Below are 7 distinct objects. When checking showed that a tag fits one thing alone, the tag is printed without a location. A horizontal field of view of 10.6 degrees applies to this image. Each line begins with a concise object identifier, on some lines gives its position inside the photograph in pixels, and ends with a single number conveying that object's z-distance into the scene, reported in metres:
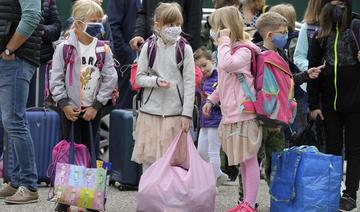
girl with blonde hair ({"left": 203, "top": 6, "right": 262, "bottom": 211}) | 14.98
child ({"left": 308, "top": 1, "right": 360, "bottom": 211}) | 16.06
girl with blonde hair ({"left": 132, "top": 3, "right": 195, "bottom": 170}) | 15.20
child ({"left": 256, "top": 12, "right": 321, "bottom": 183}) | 15.54
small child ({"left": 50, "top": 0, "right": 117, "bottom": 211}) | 15.49
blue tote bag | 14.94
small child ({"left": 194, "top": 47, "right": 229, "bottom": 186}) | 18.07
